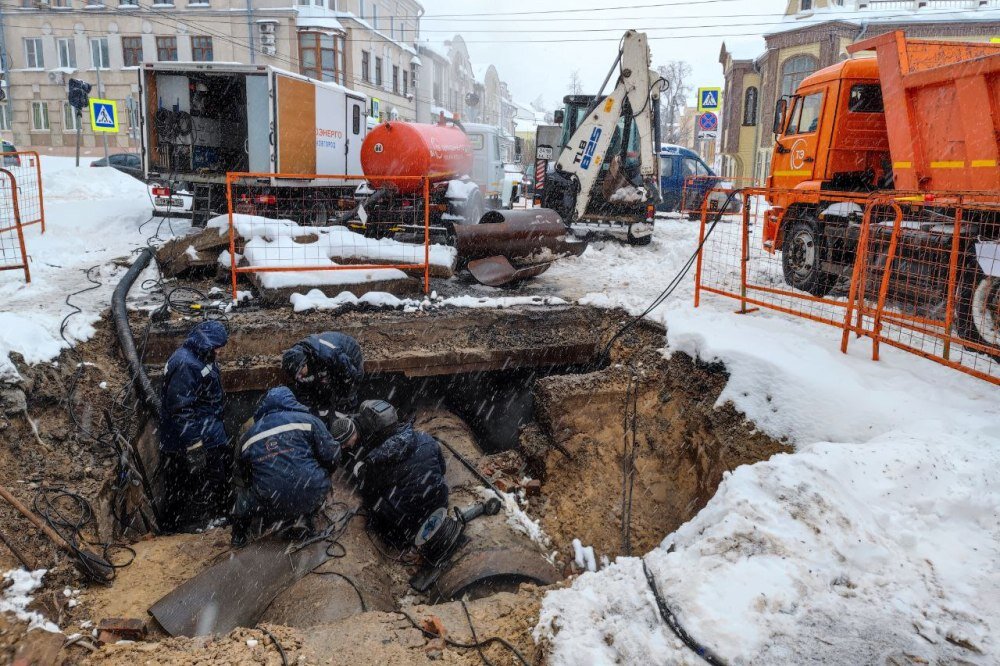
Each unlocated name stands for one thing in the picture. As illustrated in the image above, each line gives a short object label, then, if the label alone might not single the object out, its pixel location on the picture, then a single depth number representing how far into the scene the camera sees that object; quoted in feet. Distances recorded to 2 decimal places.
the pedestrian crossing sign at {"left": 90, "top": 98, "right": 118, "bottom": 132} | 48.91
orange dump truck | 17.94
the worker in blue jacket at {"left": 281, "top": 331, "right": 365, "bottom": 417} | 18.32
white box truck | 38.68
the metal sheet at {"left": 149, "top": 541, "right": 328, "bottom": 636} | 11.75
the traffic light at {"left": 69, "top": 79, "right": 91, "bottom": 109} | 45.83
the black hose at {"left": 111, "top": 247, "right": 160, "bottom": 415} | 18.48
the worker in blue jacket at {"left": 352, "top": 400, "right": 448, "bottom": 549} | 15.21
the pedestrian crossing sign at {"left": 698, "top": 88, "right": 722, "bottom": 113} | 52.90
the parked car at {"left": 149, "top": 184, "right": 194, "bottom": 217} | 40.16
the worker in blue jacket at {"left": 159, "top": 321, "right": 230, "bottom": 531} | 16.48
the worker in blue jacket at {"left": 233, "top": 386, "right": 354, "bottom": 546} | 14.15
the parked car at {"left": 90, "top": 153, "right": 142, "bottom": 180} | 73.97
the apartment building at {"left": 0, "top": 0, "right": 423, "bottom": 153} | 101.76
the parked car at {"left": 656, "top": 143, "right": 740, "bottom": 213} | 63.87
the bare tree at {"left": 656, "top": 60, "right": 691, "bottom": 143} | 167.84
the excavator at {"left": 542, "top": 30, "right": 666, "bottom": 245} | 36.40
